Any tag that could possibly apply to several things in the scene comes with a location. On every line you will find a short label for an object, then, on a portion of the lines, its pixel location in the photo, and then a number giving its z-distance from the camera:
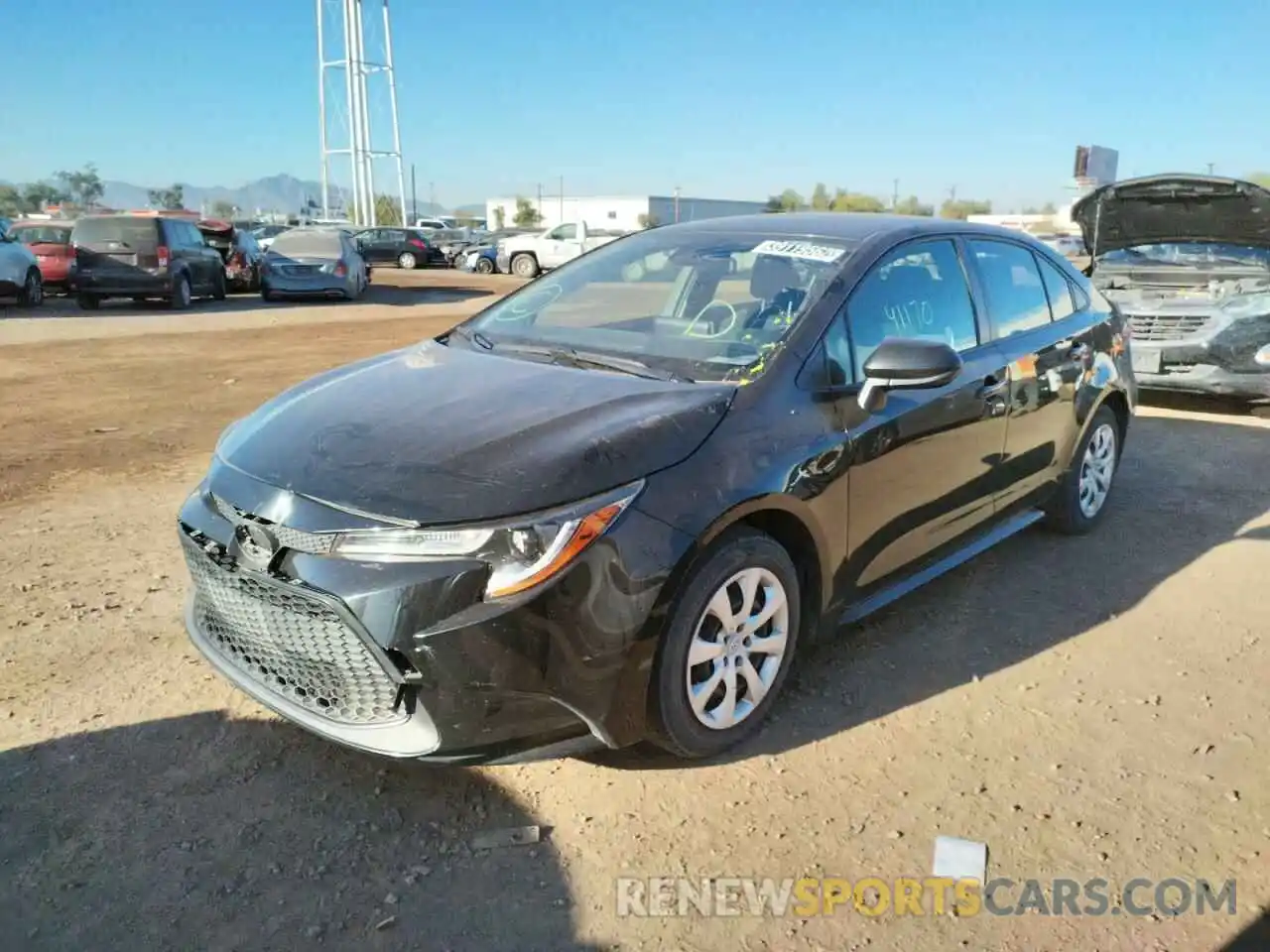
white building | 72.06
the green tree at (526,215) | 87.31
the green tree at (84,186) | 121.19
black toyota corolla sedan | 2.54
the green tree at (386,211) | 89.59
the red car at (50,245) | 18.00
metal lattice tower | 61.78
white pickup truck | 30.36
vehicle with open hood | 7.93
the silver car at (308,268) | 18.94
